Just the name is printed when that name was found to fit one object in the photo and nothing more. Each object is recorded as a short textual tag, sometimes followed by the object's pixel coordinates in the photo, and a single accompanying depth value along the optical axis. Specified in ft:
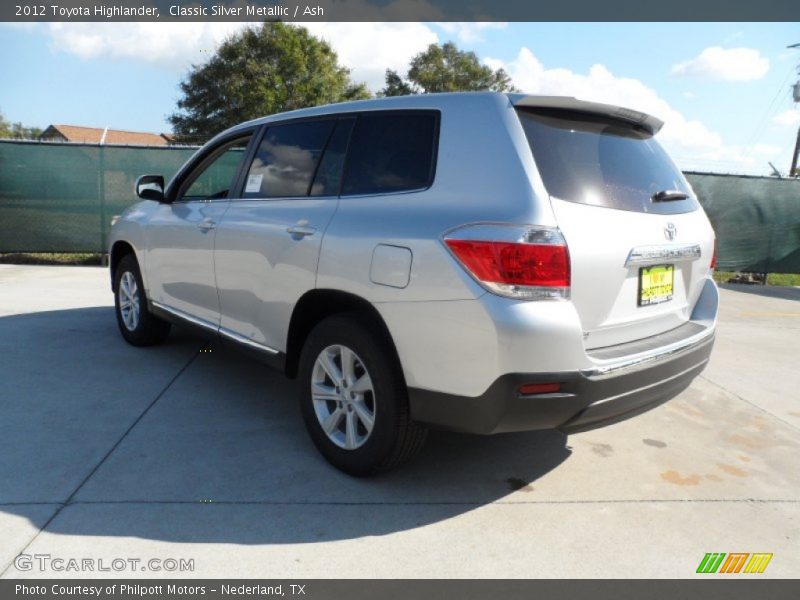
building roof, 191.72
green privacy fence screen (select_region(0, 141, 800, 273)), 33.73
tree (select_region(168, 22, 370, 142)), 94.68
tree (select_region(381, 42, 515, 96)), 127.32
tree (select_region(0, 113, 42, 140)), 207.35
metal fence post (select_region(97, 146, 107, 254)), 34.19
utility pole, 98.84
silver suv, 8.24
